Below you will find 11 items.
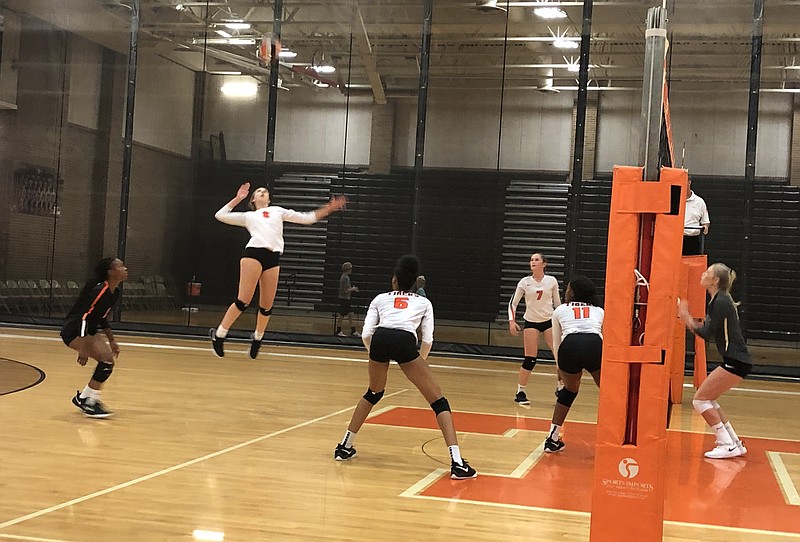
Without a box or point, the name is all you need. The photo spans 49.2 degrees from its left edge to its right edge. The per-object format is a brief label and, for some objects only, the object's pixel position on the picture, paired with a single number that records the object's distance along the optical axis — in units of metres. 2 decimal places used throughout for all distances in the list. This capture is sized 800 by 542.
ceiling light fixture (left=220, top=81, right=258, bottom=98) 15.47
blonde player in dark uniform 6.75
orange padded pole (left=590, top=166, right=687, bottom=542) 4.00
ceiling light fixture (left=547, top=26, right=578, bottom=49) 14.26
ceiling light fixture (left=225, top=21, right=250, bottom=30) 15.58
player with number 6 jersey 5.78
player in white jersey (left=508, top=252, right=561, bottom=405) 9.27
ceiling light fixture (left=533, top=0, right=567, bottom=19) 14.58
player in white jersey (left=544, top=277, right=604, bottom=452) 6.41
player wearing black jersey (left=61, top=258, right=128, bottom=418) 7.24
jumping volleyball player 7.90
